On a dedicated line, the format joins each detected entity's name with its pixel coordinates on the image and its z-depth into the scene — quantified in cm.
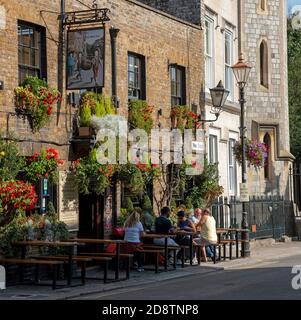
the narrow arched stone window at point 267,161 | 3434
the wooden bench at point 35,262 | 1646
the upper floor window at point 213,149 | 2858
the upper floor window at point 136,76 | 2313
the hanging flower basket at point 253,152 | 2942
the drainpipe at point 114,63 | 2156
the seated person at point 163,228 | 2122
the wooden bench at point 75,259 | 1717
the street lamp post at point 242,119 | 2378
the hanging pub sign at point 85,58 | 1928
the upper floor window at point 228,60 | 3055
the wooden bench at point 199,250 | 2189
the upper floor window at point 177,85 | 2548
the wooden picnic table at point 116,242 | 1814
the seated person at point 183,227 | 2211
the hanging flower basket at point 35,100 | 1836
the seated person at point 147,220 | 2255
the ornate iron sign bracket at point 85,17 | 1955
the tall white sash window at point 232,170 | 3062
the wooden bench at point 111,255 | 1864
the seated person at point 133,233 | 1973
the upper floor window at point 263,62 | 3400
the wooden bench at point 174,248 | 2058
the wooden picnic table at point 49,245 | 1688
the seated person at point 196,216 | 2332
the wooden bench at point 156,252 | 1984
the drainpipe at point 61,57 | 1986
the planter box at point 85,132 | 2036
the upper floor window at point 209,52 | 2834
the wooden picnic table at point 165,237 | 2012
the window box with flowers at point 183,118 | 2503
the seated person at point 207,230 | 2234
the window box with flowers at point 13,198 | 1680
